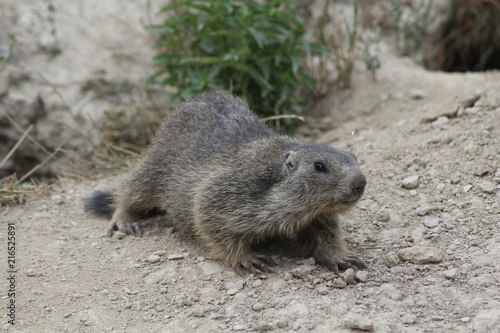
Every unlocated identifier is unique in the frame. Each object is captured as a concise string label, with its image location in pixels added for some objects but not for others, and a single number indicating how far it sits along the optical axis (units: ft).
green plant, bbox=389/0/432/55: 54.60
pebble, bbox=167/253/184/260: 31.76
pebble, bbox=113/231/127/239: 35.08
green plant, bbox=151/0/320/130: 42.70
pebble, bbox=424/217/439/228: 31.17
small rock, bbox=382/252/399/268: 28.48
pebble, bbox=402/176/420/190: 35.09
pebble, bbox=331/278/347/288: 27.06
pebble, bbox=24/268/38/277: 30.01
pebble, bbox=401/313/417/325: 22.89
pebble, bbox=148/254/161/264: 31.48
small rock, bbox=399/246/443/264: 27.89
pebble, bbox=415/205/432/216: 32.37
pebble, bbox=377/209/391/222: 33.12
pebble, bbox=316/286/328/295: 26.54
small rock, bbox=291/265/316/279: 28.40
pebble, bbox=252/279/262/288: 28.12
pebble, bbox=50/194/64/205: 40.57
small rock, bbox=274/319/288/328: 23.56
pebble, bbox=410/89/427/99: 46.93
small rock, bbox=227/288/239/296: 27.53
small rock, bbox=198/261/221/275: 30.17
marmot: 28.35
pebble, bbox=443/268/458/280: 26.14
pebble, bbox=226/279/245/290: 28.13
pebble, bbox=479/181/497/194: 32.01
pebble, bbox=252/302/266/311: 25.54
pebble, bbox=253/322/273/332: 23.48
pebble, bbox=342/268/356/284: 27.30
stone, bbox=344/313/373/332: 22.25
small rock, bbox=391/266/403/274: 27.86
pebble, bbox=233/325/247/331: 23.88
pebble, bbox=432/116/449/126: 40.16
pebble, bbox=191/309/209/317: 25.48
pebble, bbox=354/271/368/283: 27.32
